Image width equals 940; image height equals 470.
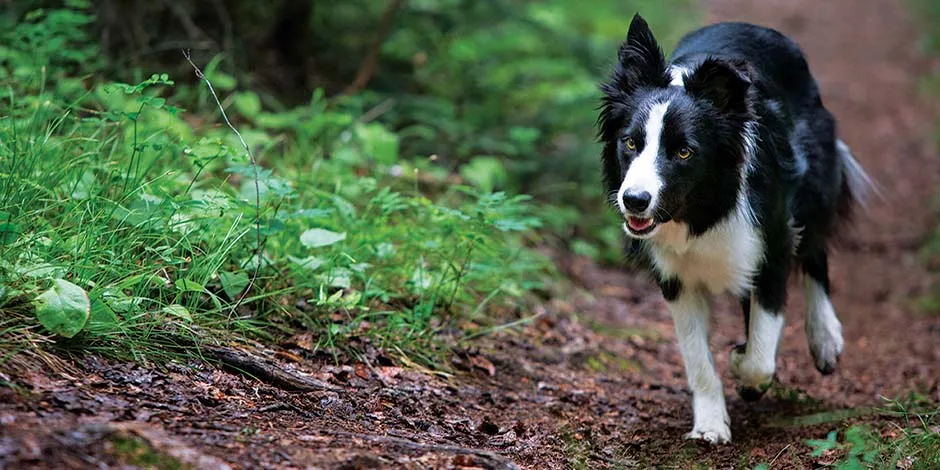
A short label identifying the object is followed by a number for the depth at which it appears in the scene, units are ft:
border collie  27.20
